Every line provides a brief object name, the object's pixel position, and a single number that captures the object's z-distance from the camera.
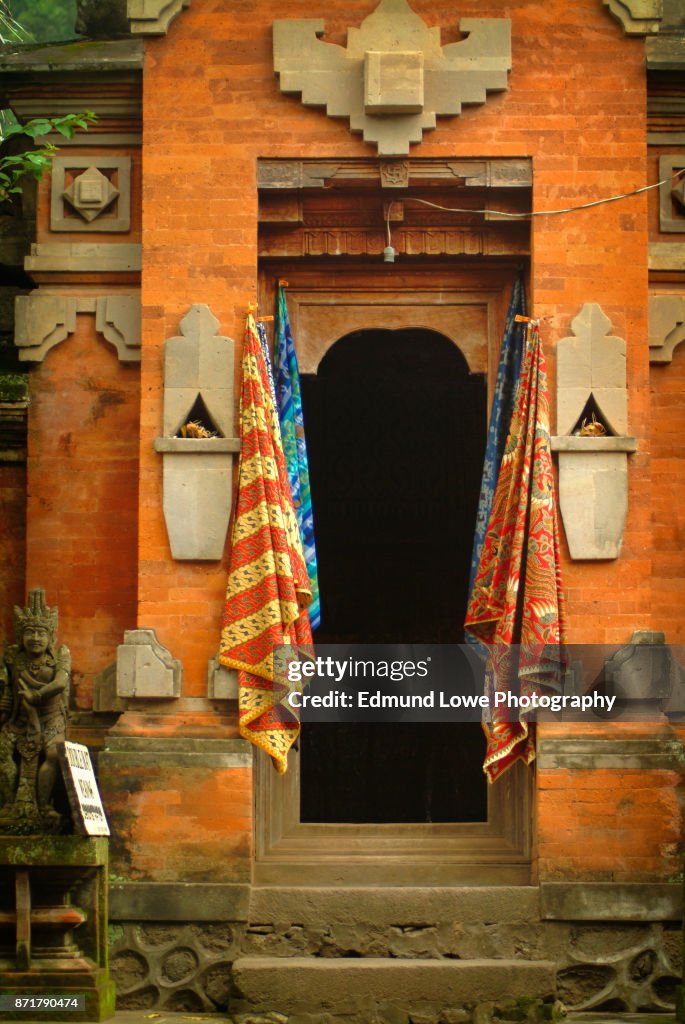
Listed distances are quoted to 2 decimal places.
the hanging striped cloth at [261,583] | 11.04
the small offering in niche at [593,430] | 11.39
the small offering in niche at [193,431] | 11.38
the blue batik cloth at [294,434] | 11.66
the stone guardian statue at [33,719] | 10.16
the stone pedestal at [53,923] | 9.87
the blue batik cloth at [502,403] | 11.69
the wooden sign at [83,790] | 9.99
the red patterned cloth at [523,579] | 11.06
